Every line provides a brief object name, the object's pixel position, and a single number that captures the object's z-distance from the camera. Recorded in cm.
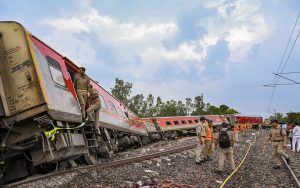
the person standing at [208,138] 1203
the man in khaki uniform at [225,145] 996
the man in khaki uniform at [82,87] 877
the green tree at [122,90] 7744
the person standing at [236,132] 2359
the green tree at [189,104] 10694
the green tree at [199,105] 10412
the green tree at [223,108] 9953
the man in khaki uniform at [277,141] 1062
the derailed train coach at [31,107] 666
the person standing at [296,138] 1544
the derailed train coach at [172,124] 2428
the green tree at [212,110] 9596
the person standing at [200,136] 1129
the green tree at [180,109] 10156
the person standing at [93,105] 888
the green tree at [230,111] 9430
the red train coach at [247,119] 4160
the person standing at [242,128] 3269
